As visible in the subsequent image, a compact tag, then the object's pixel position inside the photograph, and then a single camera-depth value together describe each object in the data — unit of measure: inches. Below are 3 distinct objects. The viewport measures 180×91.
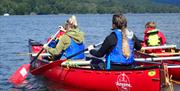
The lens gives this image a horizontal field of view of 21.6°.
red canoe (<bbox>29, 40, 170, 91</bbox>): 472.7
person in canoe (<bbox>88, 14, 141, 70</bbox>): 473.7
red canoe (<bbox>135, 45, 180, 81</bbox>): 608.2
